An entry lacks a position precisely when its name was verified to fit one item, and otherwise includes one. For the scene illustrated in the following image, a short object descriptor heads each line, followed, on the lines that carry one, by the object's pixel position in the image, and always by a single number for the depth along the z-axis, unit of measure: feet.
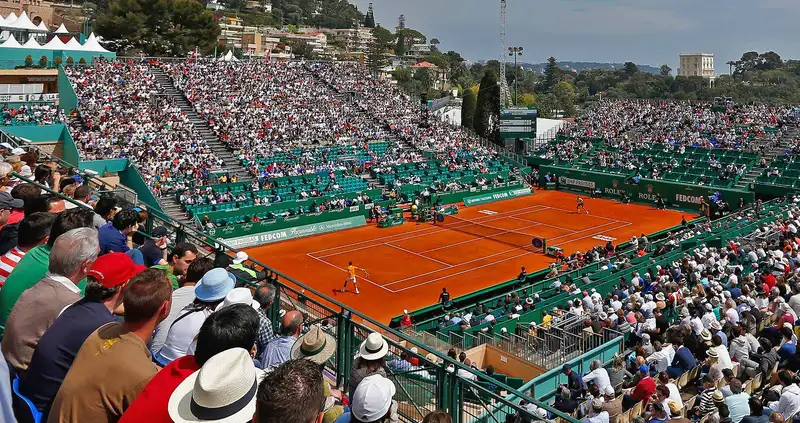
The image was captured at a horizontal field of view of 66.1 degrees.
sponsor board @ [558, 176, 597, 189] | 163.22
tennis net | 109.91
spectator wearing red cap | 12.74
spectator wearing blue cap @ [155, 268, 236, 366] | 15.75
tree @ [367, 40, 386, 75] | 386.52
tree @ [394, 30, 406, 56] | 626.64
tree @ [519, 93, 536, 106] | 380.09
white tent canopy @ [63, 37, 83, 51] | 158.88
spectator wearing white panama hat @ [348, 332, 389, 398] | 18.57
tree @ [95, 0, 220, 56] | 202.28
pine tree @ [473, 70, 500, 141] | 217.77
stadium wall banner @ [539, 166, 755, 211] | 138.51
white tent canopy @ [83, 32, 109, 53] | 162.52
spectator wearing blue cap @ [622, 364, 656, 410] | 34.35
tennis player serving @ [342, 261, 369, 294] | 84.94
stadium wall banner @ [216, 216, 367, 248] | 106.01
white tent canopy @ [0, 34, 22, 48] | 153.09
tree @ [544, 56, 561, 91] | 617.62
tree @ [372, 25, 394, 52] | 563.12
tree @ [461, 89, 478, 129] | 239.50
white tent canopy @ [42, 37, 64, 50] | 157.76
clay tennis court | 87.97
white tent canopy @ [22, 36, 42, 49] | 156.39
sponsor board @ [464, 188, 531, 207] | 149.38
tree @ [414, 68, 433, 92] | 451.81
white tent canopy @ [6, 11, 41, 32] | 184.34
